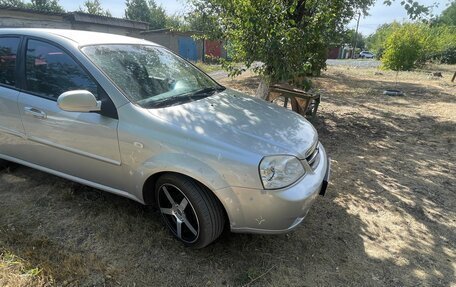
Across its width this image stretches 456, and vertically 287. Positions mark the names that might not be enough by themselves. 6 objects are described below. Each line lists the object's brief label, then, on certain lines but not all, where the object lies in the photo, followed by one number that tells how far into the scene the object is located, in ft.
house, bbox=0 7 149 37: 50.96
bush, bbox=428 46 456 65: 105.91
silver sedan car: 7.45
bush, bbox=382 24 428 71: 59.98
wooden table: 19.29
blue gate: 91.40
